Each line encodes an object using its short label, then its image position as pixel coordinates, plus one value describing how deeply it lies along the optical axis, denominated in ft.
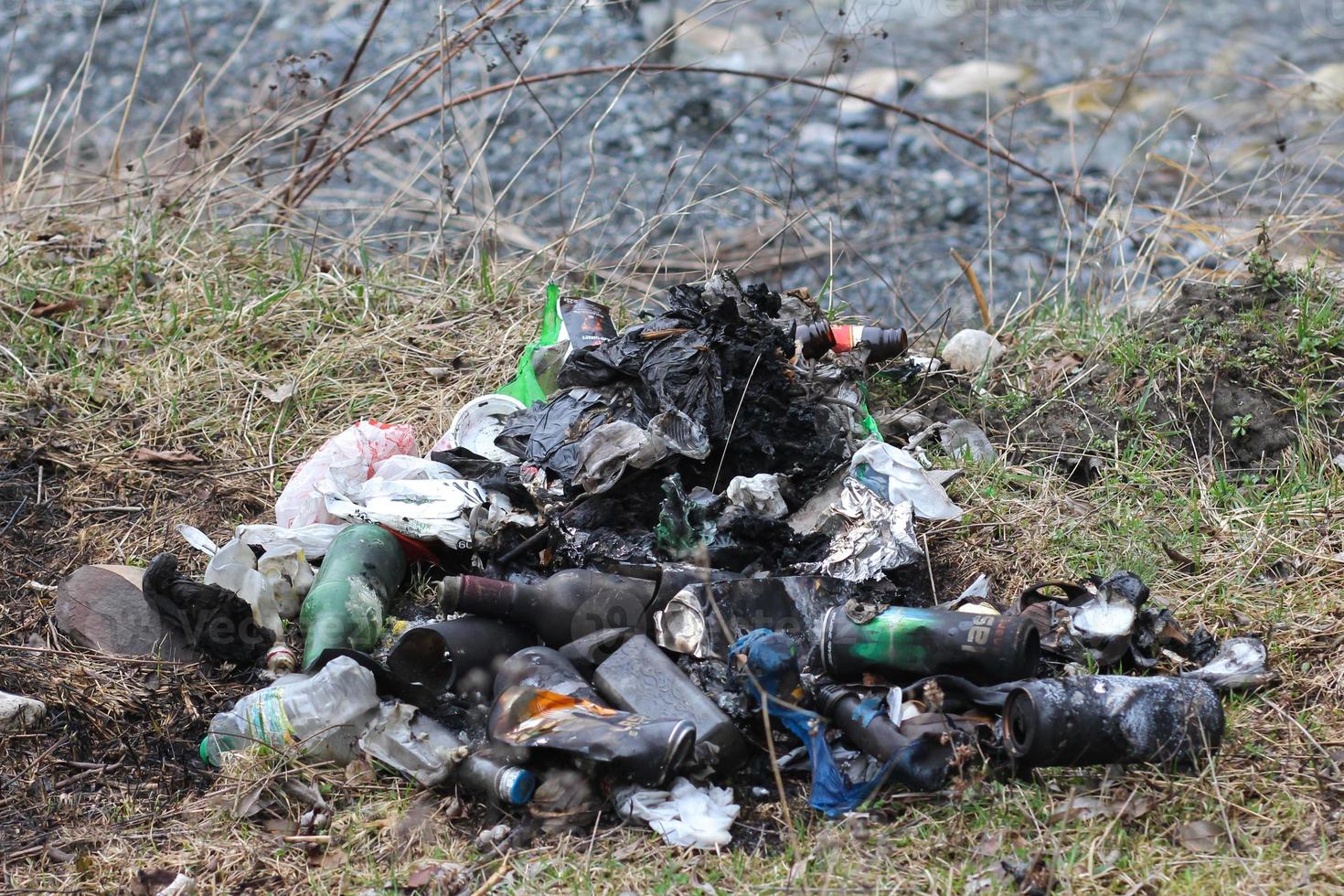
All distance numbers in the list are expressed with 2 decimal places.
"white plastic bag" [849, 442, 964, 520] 20.66
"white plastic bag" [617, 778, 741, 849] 14.66
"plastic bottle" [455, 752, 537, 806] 14.99
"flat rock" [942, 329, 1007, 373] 26.05
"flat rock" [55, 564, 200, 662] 18.93
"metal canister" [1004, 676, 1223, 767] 14.48
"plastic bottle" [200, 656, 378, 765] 16.33
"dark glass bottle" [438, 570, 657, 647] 17.62
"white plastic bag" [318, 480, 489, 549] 20.02
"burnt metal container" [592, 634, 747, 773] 15.40
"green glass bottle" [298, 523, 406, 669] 18.30
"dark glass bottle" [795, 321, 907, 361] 23.36
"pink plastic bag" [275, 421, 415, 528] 21.40
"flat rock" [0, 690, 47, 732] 17.10
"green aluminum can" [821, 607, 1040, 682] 16.10
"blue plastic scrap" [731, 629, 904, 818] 15.07
